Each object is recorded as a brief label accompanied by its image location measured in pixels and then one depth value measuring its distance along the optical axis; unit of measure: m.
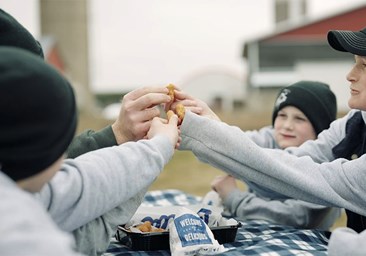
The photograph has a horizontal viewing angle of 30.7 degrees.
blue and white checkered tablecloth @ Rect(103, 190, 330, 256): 1.55
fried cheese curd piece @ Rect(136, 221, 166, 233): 1.61
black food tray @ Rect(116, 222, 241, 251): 1.55
